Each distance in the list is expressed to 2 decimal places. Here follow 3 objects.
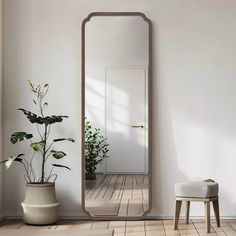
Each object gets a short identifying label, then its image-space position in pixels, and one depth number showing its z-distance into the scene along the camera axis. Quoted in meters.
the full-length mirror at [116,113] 5.52
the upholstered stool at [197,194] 4.96
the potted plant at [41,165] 5.22
